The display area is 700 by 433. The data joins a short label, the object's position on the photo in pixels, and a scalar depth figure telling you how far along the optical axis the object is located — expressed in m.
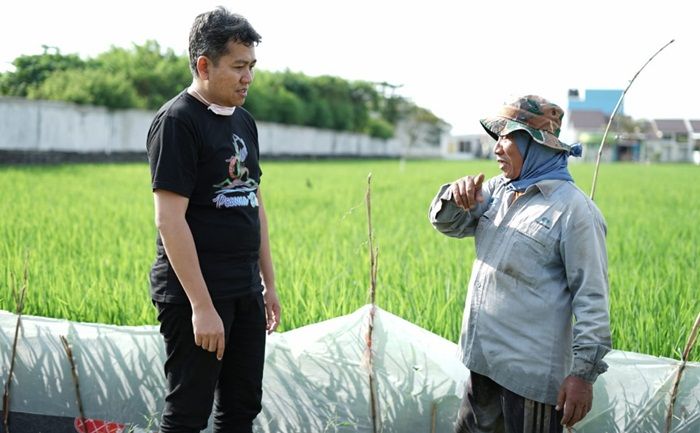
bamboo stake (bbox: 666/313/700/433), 2.02
